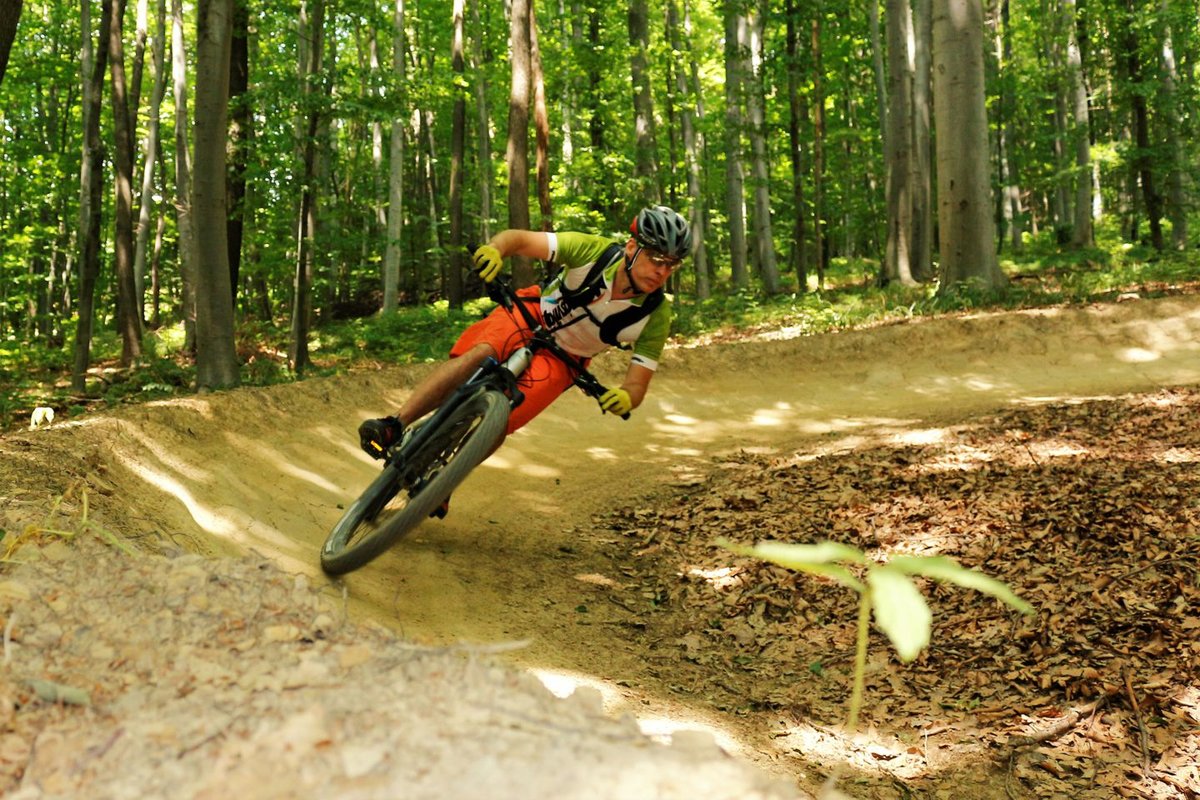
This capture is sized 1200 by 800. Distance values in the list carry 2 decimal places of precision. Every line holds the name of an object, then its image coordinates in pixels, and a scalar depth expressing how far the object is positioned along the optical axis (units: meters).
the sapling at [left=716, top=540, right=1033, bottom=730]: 1.08
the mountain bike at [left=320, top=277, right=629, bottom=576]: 4.78
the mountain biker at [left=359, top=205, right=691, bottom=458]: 5.22
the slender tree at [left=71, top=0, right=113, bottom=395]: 14.67
